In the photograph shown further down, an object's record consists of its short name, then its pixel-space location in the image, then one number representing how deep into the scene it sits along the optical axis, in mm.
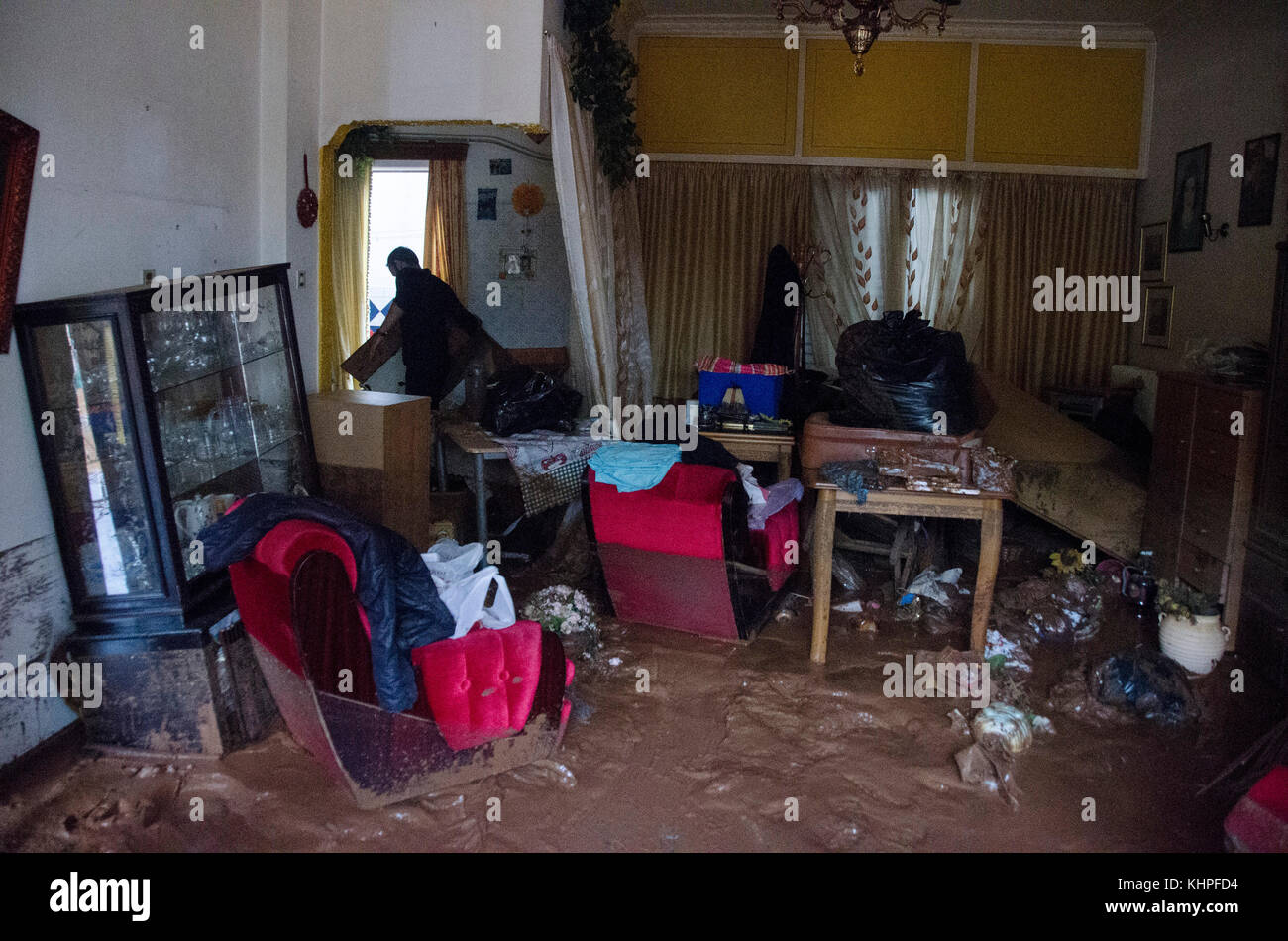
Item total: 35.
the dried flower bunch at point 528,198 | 7820
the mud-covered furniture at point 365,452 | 4441
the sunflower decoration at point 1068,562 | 5199
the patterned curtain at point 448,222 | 7969
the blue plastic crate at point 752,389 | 5465
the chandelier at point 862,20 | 4645
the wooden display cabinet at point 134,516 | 3178
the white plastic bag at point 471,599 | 3191
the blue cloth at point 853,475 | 4098
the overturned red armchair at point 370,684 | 2617
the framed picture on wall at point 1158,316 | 6816
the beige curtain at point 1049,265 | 7570
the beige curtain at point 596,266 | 4957
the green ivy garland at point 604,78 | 5188
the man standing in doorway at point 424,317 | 5938
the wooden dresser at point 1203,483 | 4438
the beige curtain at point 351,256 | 8227
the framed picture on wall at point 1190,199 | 6379
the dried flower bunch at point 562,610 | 4219
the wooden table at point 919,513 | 4082
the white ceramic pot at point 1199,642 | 4281
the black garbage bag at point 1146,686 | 3787
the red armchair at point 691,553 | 4012
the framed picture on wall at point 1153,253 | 6984
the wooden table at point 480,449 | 4980
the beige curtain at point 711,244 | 7785
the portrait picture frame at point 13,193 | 2867
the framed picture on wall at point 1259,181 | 5391
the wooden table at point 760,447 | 5242
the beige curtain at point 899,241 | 7711
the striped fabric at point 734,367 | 5484
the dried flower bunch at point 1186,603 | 4309
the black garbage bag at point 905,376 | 4617
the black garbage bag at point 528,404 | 5199
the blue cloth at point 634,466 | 4023
